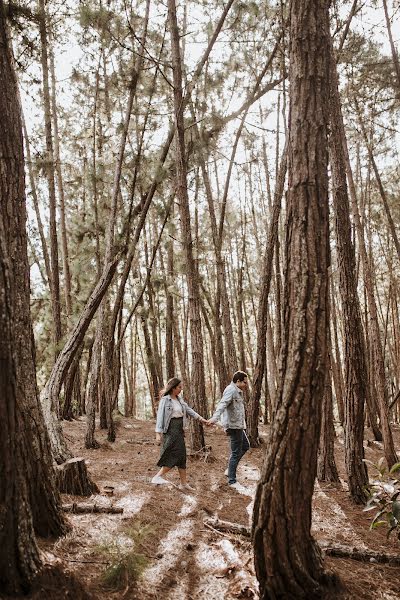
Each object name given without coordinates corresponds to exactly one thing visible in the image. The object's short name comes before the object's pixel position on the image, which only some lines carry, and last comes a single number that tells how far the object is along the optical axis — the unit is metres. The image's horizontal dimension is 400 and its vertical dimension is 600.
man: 6.29
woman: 6.00
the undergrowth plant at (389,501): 3.60
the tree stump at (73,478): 5.02
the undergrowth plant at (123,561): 3.04
